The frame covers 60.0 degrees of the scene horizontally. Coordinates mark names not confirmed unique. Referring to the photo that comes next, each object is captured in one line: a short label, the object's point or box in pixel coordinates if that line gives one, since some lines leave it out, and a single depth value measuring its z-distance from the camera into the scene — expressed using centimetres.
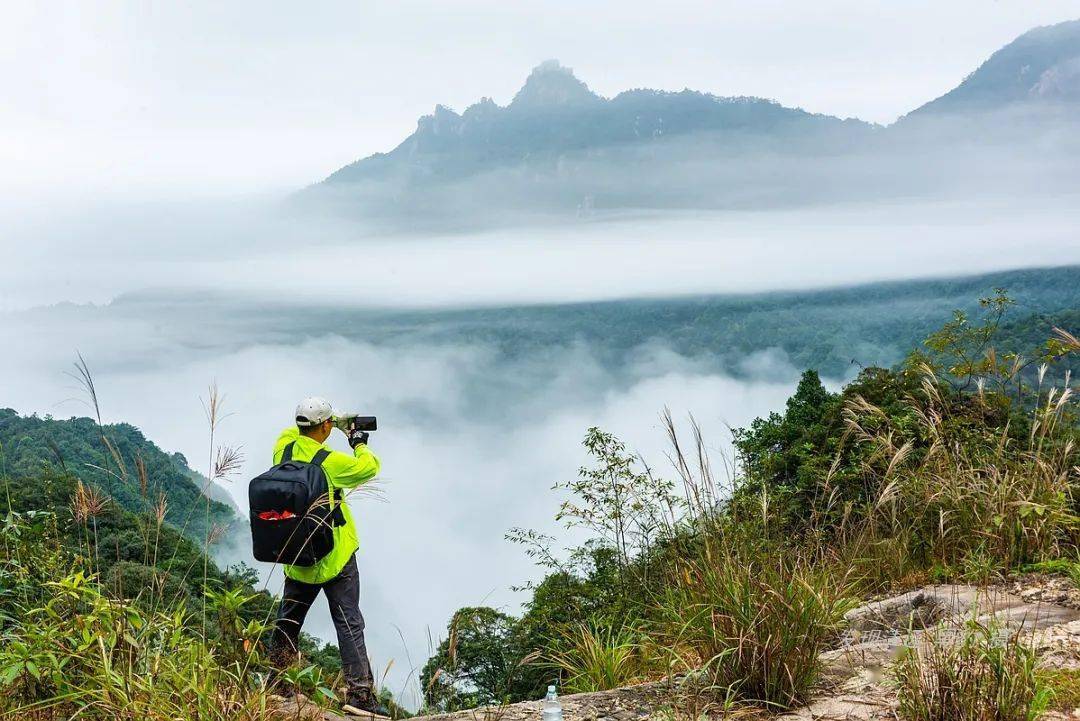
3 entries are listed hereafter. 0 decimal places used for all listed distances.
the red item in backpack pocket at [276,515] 468
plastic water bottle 326
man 499
